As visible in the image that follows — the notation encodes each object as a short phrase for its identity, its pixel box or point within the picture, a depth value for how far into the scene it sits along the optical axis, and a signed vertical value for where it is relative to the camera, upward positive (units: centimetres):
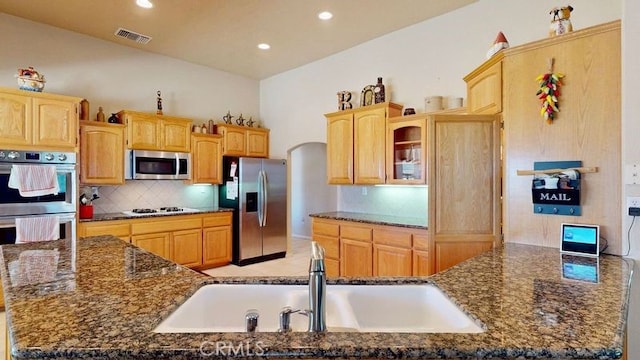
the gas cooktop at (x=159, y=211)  451 -45
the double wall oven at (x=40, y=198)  335 -20
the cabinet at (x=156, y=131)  441 +66
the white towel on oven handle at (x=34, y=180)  338 -1
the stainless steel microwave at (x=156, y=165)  446 +20
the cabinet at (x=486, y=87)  249 +74
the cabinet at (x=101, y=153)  404 +32
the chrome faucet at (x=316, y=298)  109 -39
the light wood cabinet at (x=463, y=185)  258 -4
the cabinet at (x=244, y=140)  536 +65
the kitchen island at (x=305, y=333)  87 -43
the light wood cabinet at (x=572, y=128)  198 +33
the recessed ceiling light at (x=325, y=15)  373 +184
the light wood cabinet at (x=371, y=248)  344 -77
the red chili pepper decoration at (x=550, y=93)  215 +56
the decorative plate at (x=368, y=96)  429 +107
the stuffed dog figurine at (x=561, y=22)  219 +103
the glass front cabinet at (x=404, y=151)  379 +34
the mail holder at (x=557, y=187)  209 -5
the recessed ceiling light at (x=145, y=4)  345 +182
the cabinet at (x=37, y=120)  341 +62
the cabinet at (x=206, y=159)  504 +32
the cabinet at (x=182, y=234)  409 -75
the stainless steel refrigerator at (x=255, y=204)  520 -39
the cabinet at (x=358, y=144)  405 +45
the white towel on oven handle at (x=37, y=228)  337 -50
